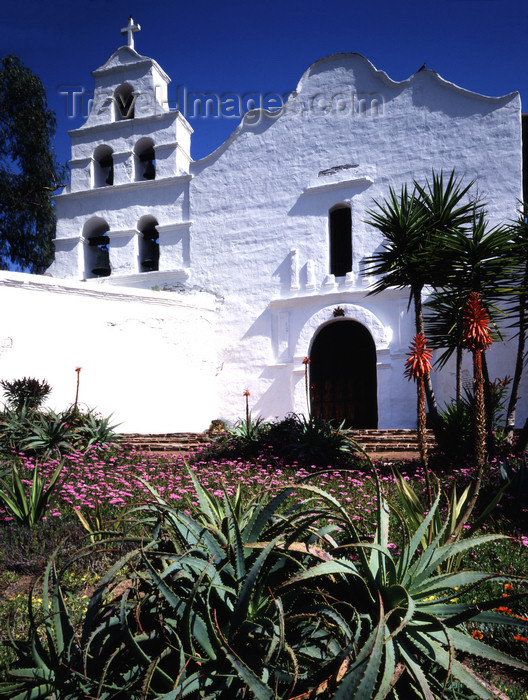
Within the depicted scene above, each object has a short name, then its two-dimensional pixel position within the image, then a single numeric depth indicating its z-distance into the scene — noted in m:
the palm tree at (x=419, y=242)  7.77
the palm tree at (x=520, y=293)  7.47
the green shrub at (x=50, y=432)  7.80
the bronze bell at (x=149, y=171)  14.84
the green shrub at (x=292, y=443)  7.79
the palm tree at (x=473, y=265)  7.30
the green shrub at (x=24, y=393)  9.97
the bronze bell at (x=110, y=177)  15.03
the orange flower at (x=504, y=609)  2.85
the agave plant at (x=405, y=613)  1.64
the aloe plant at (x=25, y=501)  4.31
